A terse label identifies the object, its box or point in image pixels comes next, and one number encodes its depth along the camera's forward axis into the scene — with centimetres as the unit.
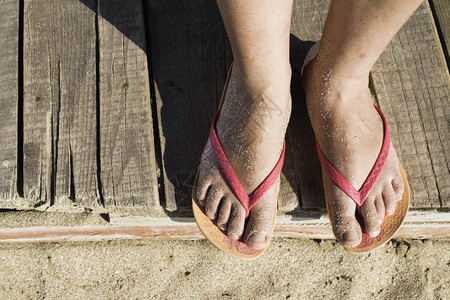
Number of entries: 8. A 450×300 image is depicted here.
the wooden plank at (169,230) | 105
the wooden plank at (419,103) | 99
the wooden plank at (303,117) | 99
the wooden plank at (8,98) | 100
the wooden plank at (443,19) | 106
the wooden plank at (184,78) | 100
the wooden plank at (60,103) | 100
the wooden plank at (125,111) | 99
